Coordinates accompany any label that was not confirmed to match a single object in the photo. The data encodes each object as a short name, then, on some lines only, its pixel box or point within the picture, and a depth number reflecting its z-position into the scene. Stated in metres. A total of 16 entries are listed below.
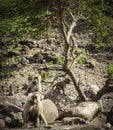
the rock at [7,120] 11.84
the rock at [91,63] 20.83
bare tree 13.63
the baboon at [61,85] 16.50
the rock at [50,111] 12.48
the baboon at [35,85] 14.11
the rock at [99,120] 12.18
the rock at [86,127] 10.41
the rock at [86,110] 12.49
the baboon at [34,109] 11.41
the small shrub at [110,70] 19.85
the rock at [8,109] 12.59
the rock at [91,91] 16.09
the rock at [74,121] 11.76
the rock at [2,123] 11.48
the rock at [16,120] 11.90
